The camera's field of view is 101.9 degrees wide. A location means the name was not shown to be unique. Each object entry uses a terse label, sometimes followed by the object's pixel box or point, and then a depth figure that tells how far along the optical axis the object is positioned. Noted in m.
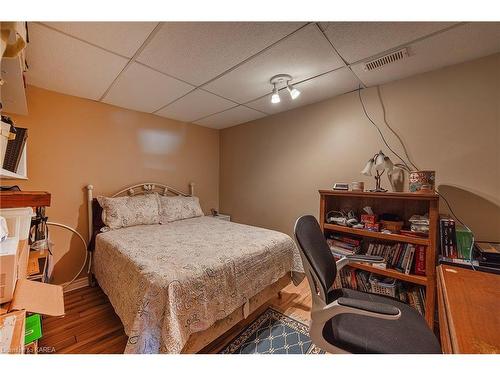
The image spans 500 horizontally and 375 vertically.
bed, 1.14
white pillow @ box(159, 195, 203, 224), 2.69
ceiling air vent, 1.53
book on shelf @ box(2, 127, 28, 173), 1.19
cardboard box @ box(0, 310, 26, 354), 0.63
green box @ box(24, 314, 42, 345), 0.94
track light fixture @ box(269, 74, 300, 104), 1.88
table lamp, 1.80
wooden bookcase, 1.48
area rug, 1.44
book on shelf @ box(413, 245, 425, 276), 1.58
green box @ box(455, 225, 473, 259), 1.39
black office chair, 0.86
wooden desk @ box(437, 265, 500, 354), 0.64
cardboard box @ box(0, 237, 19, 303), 0.75
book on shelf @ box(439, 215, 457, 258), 1.44
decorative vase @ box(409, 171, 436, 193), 1.58
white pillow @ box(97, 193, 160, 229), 2.26
